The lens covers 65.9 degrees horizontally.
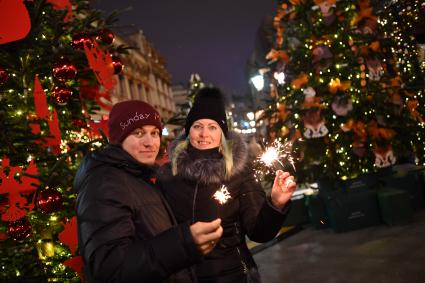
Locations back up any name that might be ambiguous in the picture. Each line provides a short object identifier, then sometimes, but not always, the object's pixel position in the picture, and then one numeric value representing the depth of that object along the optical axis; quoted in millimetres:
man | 1379
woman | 2334
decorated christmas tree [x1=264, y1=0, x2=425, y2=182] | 6633
